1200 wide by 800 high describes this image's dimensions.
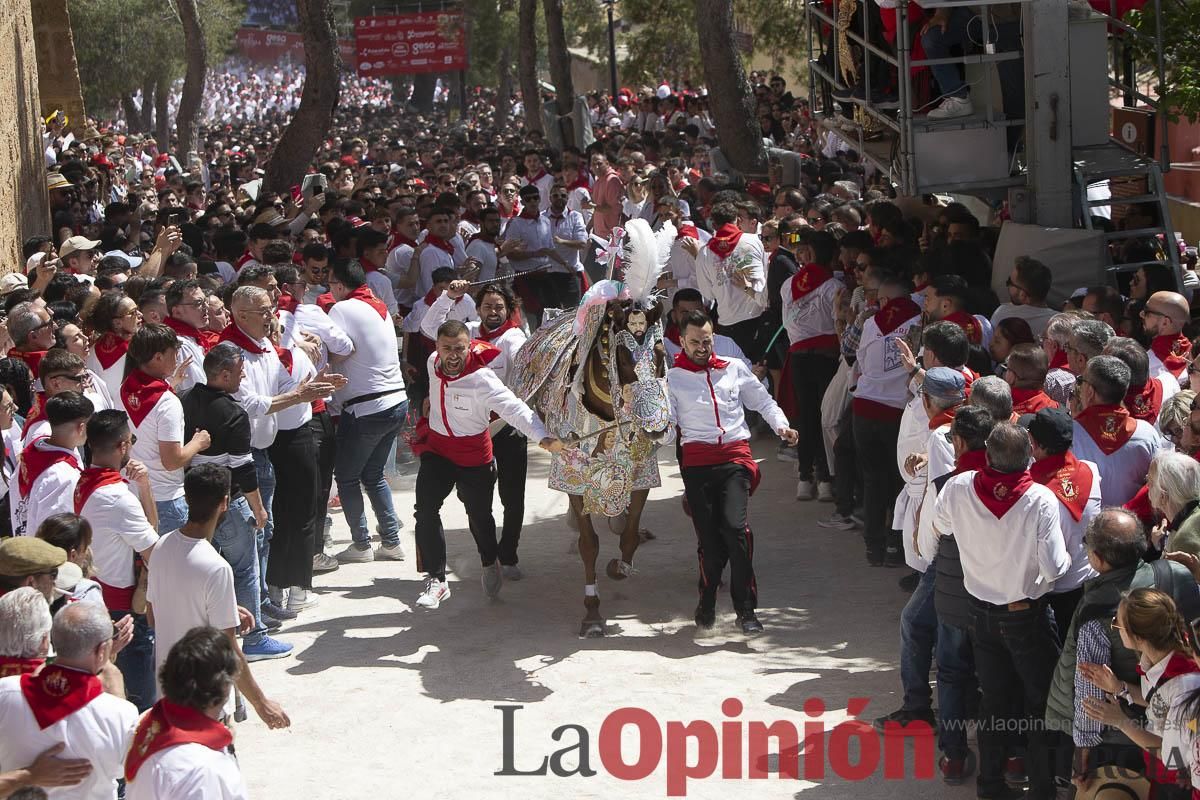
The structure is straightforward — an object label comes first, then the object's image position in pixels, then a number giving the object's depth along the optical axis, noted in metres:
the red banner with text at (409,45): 44.28
